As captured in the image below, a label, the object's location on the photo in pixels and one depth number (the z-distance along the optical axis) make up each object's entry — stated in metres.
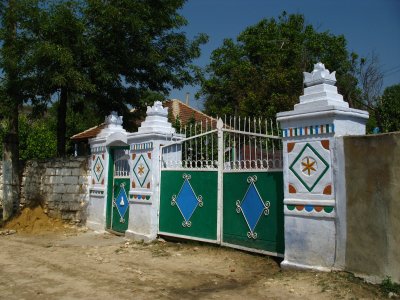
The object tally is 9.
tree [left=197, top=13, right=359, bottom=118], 18.41
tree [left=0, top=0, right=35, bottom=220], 9.38
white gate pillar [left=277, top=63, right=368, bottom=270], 4.89
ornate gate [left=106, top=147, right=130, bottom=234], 8.55
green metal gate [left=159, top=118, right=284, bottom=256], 5.77
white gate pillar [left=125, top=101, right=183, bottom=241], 7.65
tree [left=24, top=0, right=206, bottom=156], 9.16
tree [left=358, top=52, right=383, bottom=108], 18.52
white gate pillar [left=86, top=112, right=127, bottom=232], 9.07
